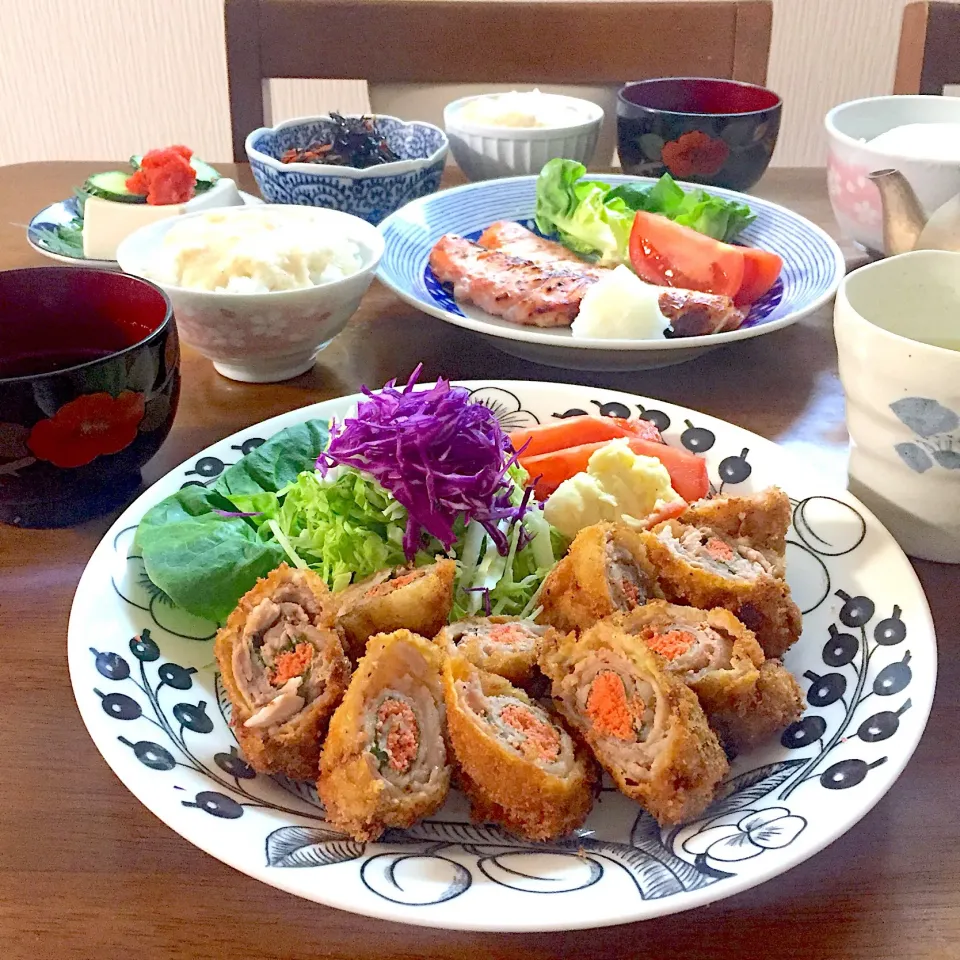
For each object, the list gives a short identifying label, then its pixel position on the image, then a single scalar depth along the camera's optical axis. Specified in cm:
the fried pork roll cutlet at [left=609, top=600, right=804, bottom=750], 43
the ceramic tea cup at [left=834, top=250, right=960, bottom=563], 49
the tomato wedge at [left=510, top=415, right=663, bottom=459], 59
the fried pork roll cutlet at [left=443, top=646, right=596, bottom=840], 39
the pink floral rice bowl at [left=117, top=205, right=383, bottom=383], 62
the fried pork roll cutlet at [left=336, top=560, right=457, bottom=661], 48
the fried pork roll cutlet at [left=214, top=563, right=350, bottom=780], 42
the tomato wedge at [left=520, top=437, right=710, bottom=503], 58
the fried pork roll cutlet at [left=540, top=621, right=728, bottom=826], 39
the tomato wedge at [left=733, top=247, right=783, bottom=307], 71
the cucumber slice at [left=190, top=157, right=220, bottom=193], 79
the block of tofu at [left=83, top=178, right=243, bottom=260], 75
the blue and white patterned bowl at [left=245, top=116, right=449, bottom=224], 78
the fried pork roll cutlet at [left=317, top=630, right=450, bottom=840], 38
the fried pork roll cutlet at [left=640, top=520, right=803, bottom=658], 48
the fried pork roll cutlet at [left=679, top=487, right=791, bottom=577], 51
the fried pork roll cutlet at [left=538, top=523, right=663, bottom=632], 49
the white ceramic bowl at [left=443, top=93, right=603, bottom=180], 85
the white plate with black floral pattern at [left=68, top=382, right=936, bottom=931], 33
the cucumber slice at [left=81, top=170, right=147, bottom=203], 77
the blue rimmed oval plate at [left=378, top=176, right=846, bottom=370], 64
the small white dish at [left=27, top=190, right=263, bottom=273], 74
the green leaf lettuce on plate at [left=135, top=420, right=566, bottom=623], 53
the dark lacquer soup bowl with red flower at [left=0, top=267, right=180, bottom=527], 53
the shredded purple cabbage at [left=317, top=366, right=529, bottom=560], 56
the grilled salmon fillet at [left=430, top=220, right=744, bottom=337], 67
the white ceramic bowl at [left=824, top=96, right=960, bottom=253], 70
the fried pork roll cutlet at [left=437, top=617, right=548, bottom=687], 45
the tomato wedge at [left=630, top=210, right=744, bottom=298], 71
